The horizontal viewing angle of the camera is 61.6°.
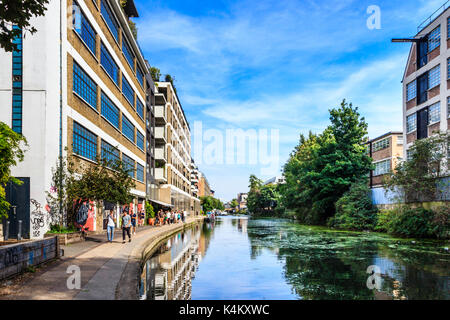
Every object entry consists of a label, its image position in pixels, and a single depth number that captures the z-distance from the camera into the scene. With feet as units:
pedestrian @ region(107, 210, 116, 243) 57.64
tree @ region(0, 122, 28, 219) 41.68
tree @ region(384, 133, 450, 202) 84.72
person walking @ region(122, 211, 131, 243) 60.40
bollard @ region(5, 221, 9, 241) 53.62
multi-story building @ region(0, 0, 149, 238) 55.11
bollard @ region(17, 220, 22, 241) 52.90
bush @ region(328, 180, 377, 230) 115.34
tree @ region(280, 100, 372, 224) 132.67
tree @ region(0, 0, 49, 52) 25.96
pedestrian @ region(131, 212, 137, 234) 81.55
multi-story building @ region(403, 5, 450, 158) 96.63
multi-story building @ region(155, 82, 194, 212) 158.92
